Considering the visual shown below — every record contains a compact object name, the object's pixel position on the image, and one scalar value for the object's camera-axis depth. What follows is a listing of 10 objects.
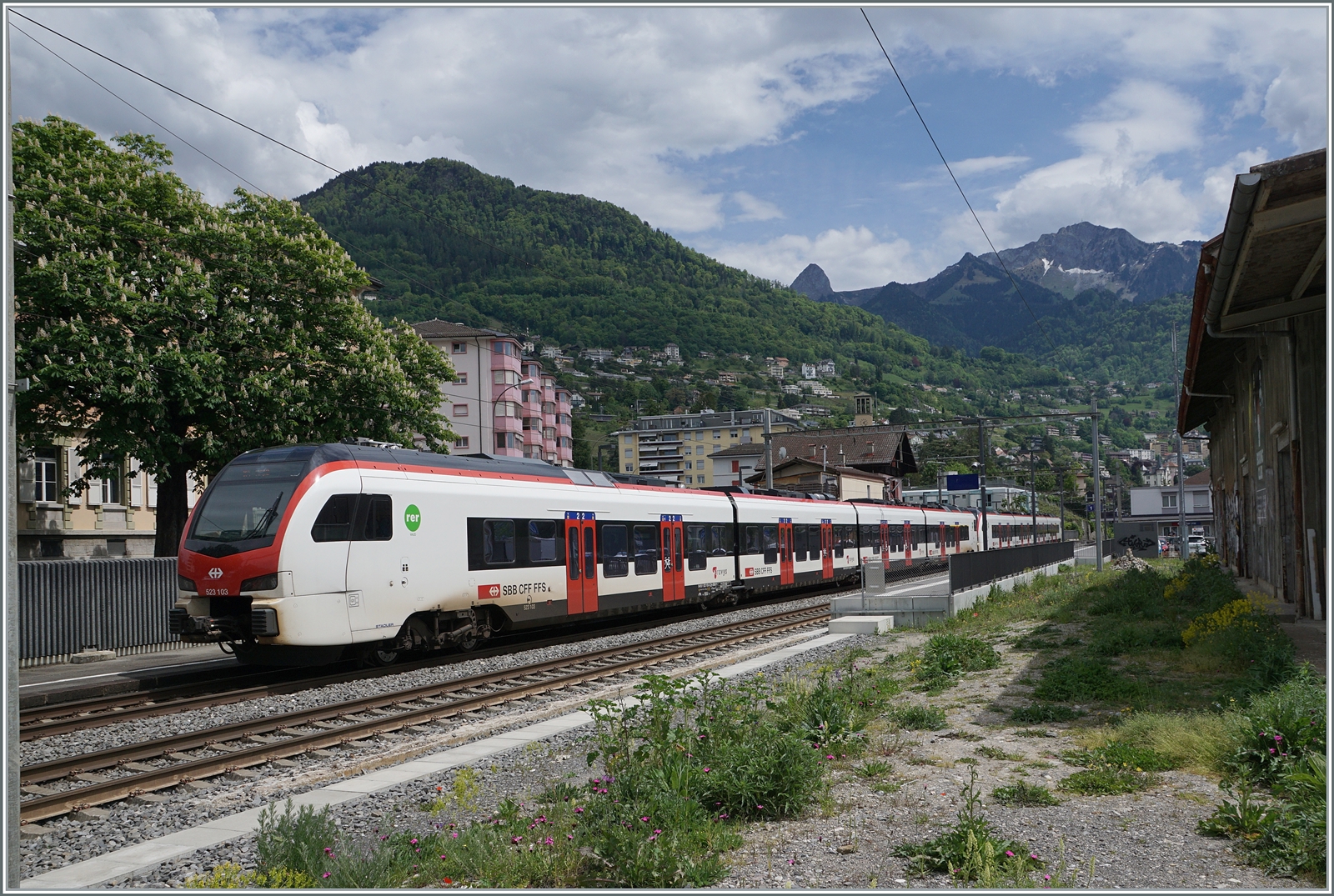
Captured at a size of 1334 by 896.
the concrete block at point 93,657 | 18.17
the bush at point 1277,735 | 6.64
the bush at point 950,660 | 12.19
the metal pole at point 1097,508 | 34.03
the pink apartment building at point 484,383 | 85.38
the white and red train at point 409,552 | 13.24
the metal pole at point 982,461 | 35.31
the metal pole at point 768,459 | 32.47
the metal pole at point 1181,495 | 39.81
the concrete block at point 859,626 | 19.70
